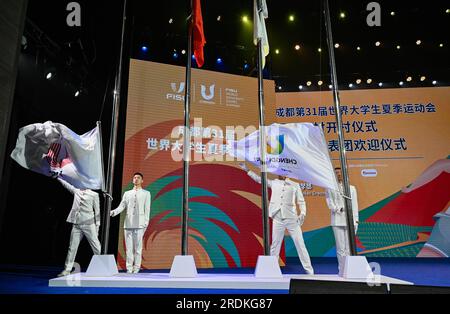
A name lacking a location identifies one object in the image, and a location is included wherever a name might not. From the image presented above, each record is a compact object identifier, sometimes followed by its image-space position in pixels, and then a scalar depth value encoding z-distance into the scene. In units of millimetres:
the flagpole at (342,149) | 3899
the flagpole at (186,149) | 4102
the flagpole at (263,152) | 4039
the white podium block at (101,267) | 4042
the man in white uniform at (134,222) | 5340
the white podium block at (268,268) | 3805
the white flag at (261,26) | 4637
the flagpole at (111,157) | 4340
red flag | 4695
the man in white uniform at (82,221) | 4824
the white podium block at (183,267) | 3863
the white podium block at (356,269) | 3677
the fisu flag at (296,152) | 4312
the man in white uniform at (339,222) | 5145
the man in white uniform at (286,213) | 5244
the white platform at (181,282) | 3518
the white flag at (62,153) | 3904
